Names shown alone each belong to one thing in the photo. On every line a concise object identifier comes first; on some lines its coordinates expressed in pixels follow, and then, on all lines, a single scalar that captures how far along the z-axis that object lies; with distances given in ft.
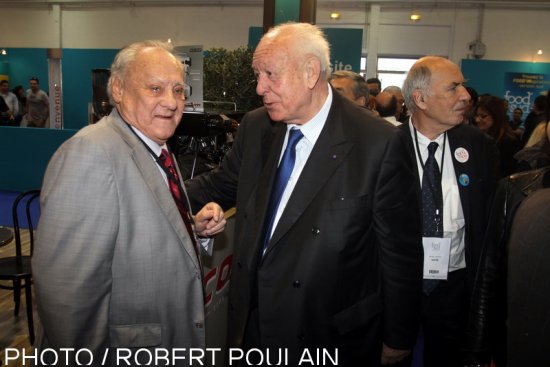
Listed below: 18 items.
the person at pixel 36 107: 40.29
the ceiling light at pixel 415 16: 40.19
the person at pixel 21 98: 42.93
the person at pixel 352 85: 11.19
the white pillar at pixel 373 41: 41.22
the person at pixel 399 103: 16.97
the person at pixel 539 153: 4.86
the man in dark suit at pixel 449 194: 7.06
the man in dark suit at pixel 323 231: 5.12
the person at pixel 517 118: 33.46
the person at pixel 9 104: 39.45
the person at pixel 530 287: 3.77
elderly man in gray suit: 4.27
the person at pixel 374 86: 20.40
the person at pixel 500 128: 12.28
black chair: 9.79
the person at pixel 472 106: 14.88
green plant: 11.84
